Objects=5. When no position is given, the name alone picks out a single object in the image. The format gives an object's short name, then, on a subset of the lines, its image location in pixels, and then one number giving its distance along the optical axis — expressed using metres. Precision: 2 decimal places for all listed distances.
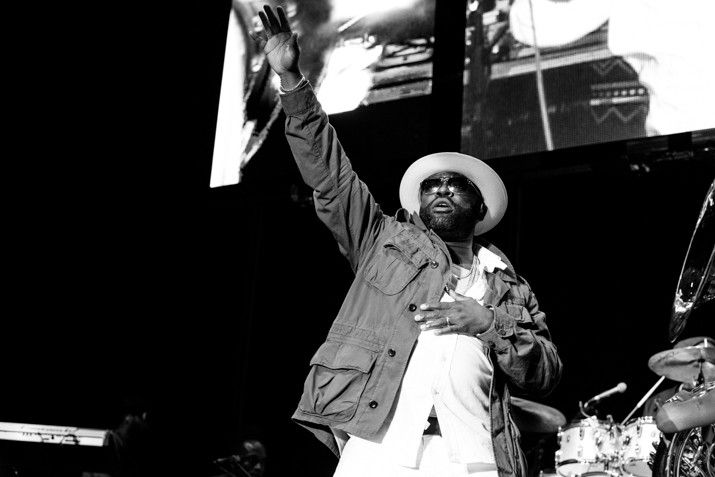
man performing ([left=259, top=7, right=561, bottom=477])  2.34
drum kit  2.78
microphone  5.38
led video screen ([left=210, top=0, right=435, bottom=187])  5.95
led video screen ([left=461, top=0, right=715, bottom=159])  4.96
